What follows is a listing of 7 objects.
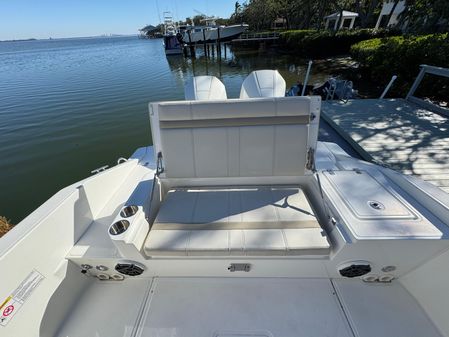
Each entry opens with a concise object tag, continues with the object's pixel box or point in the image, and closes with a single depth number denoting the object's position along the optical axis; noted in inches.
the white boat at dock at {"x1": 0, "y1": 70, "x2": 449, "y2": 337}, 58.6
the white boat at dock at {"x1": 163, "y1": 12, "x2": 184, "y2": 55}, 1063.9
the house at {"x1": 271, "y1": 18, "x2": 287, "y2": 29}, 1823.3
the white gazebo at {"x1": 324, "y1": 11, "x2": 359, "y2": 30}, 992.9
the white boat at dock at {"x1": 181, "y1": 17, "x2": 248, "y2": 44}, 1090.6
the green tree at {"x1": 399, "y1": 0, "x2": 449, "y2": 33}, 230.7
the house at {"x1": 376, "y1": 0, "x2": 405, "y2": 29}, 904.9
